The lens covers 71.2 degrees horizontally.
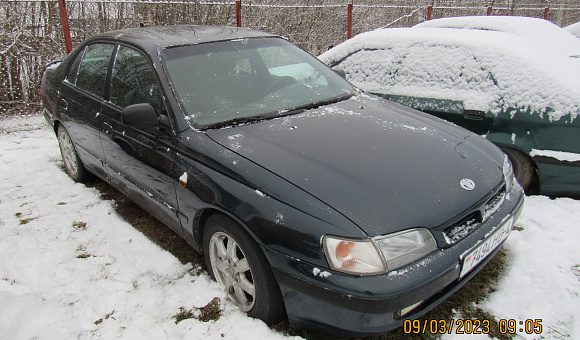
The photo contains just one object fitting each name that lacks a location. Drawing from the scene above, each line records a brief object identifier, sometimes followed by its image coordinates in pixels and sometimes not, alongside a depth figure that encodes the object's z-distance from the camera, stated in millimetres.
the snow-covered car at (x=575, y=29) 8766
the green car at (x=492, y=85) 3375
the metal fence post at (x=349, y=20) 9336
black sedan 1844
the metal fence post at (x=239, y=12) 7680
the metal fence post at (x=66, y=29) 6156
